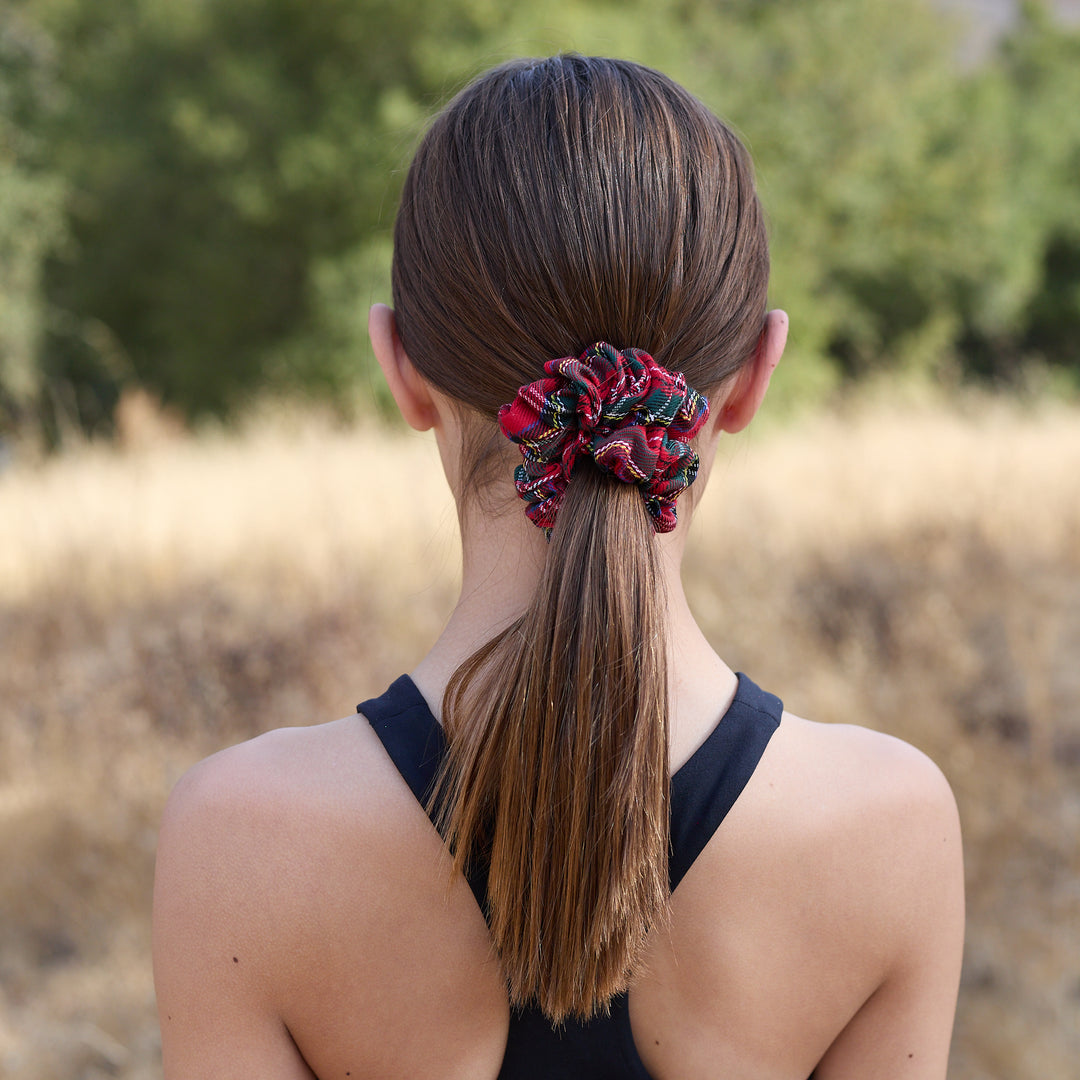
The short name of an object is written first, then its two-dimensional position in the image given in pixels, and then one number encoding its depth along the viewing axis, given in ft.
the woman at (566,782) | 2.98
